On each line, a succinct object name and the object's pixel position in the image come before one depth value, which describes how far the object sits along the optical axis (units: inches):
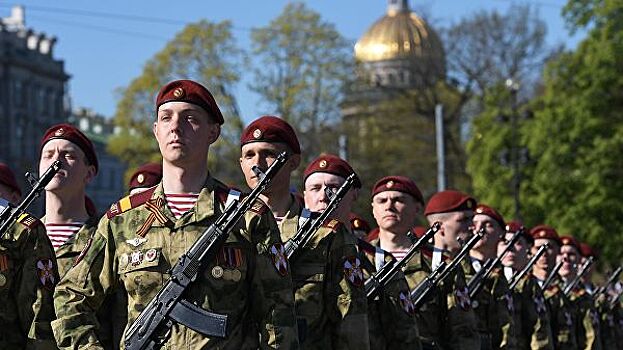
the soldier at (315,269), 312.5
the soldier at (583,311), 659.4
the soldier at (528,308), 539.2
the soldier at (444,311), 403.5
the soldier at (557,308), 610.2
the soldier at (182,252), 250.1
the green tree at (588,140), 1547.7
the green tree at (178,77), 2037.4
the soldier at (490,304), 472.1
